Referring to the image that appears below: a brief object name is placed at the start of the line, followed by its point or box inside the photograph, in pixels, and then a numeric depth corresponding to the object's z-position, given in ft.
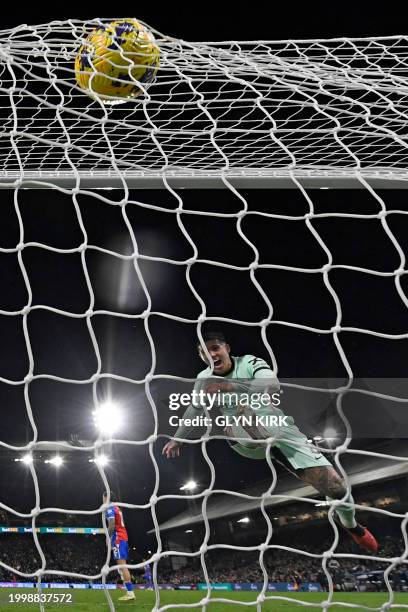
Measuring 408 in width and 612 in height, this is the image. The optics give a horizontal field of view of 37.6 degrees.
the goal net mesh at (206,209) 3.64
